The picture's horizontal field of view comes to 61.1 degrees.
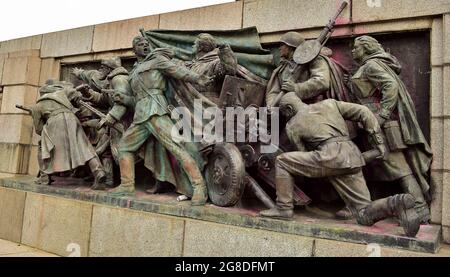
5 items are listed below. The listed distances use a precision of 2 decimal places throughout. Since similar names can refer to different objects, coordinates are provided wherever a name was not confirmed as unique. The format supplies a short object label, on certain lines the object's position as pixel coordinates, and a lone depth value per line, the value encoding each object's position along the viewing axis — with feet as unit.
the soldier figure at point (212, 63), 16.37
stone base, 12.44
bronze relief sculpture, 13.62
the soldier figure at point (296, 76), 15.05
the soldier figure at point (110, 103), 19.34
